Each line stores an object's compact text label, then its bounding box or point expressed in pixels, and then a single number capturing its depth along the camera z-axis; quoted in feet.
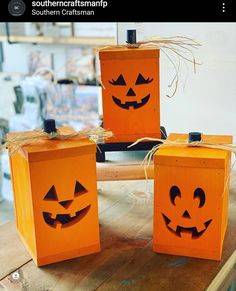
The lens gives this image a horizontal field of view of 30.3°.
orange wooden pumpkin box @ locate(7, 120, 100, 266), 2.30
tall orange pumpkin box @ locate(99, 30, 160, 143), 2.89
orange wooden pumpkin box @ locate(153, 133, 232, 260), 2.31
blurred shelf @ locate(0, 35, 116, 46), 8.18
